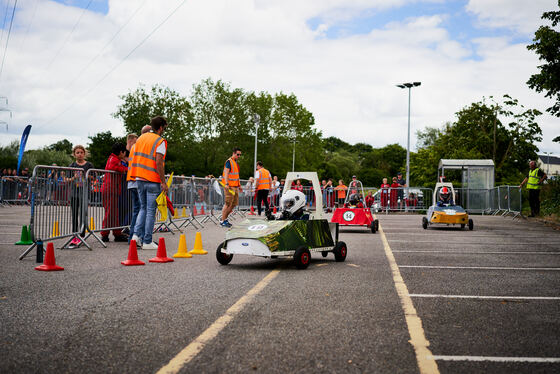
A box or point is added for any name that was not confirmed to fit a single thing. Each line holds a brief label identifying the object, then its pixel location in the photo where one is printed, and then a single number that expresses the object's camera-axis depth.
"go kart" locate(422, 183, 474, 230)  17.19
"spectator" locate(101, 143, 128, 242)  11.50
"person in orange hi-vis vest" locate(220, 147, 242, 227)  16.55
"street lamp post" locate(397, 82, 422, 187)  48.88
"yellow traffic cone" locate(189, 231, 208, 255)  10.09
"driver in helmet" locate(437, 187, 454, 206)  18.09
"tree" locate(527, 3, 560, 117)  17.91
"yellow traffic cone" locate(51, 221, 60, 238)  10.09
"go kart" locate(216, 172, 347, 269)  7.89
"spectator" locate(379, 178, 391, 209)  30.83
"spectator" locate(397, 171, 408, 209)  30.80
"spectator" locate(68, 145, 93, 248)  10.62
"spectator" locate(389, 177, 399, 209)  30.72
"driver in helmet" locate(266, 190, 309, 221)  8.74
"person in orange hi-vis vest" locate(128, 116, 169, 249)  10.05
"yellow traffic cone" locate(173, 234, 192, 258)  9.52
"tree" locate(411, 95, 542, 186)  54.50
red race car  15.90
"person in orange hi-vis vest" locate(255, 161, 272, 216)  19.22
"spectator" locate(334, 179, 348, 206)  27.97
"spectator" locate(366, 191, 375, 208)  22.03
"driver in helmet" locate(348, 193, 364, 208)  16.69
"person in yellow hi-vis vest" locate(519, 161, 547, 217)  21.09
